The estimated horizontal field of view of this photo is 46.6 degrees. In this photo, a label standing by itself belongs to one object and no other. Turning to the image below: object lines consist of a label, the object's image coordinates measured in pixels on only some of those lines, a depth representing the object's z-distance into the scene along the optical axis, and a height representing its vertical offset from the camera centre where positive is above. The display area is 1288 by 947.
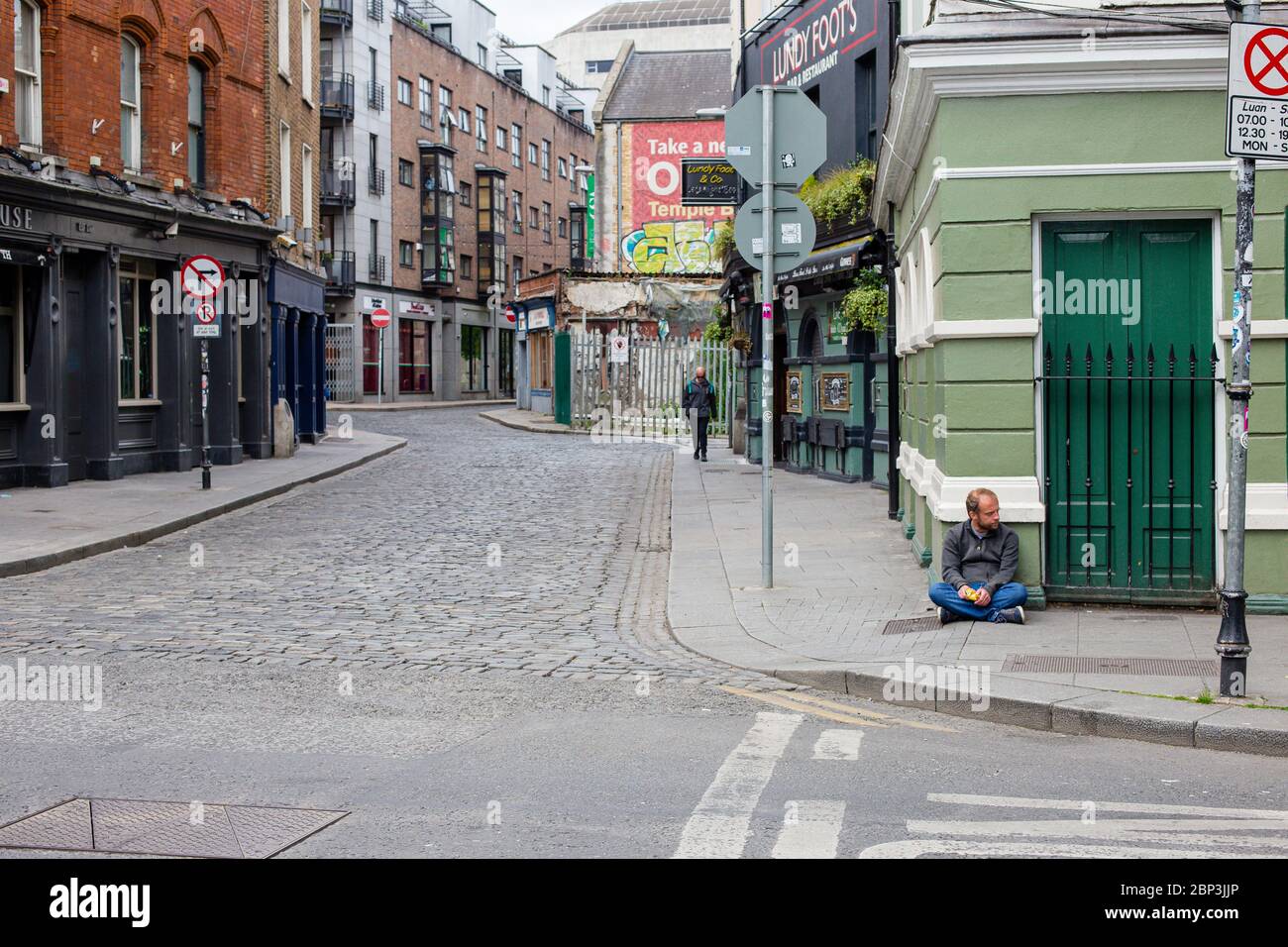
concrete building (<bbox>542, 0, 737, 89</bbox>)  82.19 +22.24
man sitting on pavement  9.72 -1.12
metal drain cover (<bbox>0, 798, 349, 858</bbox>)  5.06 -1.49
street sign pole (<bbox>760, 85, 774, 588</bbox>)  11.27 +0.87
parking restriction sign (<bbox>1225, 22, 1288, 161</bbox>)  7.31 +1.50
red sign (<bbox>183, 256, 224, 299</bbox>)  19.81 +1.73
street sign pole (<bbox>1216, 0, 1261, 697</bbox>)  7.36 -0.27
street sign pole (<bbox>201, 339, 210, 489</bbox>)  20.17 +0.03
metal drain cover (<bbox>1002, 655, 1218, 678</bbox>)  8.08 -1.46
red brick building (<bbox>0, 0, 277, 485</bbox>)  20.12 +2.68
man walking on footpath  28.48 -0.04
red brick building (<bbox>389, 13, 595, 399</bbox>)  65.00 +9.55
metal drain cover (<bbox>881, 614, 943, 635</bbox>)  9.61 -1.46
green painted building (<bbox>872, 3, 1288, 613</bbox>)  9.92 +0.69
